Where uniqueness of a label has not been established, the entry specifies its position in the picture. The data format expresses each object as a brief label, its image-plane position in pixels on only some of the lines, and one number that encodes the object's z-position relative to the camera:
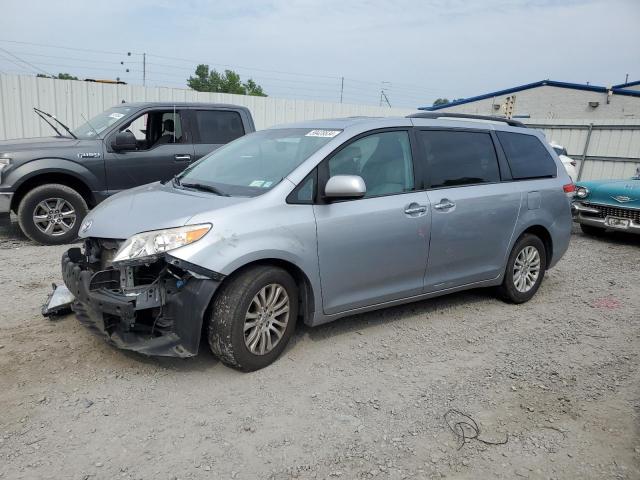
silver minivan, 3.28
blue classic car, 8.47
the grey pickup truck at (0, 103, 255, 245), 6.63
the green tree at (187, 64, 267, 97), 58.15
